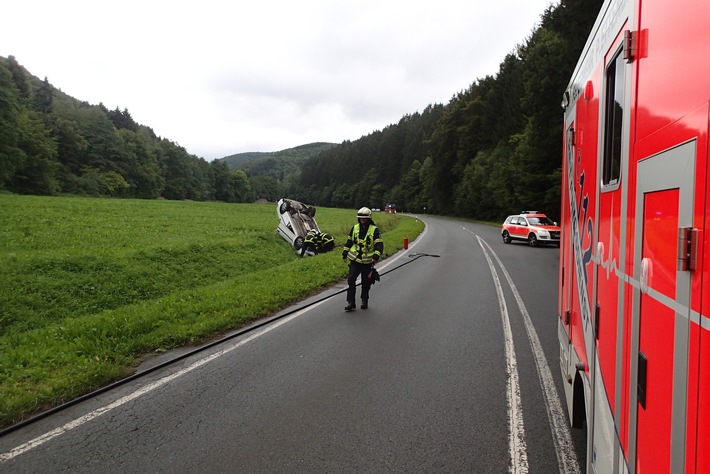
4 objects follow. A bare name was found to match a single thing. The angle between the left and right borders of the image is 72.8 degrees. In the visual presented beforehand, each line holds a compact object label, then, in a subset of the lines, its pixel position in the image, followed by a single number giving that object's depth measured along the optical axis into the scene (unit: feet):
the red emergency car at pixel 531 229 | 78.38
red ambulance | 4.64
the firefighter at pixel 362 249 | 29.27
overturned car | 70.85
